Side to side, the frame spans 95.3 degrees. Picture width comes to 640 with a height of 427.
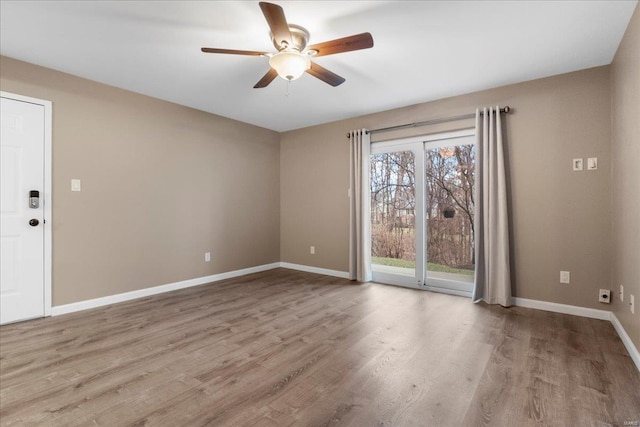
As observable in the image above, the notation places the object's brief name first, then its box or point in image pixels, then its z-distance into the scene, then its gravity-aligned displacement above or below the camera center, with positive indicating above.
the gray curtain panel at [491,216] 3.30 -0.03
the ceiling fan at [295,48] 1.96 +1.23
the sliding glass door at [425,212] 3.79 +0.03
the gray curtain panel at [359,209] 4.42 +0.08
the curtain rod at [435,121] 3.38 +1.23
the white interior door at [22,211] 2.79 +0.04
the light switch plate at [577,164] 3.01 +0.51
